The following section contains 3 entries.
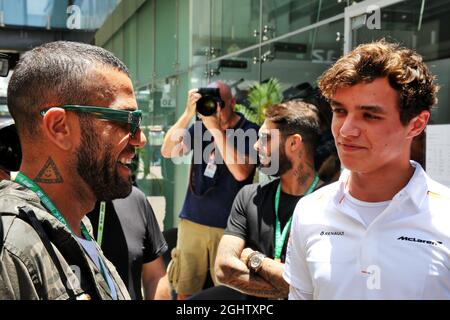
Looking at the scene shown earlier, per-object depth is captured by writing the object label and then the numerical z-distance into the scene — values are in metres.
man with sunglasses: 1.15
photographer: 3.97
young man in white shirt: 1.48
